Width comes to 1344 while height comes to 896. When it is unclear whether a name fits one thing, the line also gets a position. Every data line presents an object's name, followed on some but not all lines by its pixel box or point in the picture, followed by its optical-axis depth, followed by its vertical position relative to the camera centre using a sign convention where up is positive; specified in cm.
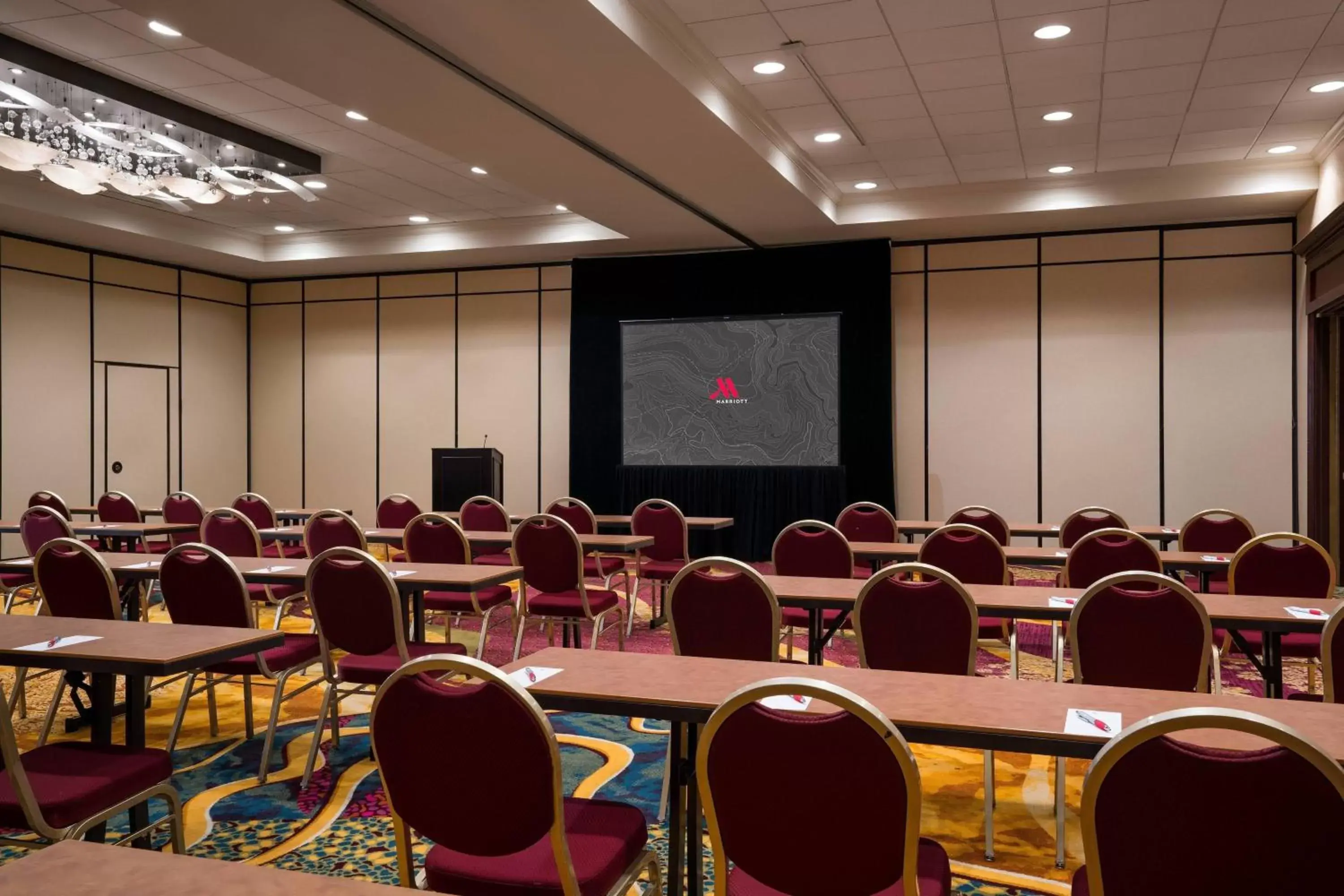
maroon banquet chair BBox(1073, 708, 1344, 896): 156 -59
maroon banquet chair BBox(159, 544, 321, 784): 398 -60
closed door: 1163 +21
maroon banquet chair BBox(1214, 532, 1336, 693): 455 -57
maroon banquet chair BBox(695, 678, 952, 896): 181 -63
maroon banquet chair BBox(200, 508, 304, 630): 621 -51
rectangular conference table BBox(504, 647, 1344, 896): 220 -61
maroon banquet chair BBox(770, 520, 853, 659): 536 -56
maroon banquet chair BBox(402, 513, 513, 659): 569 -60
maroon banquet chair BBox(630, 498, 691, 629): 741 -62
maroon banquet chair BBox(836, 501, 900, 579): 712 -54
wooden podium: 1080 -28
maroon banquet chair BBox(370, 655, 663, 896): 199 -67
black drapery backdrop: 1070 +90
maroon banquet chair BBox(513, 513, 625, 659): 560 -71
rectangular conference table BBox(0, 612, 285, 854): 283 -58
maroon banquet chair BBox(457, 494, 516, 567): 759 -52
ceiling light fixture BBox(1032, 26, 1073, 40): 600 +244
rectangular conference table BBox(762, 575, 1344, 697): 354 -60
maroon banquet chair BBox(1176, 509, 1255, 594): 620 -55
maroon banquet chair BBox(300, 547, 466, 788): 390 -65
